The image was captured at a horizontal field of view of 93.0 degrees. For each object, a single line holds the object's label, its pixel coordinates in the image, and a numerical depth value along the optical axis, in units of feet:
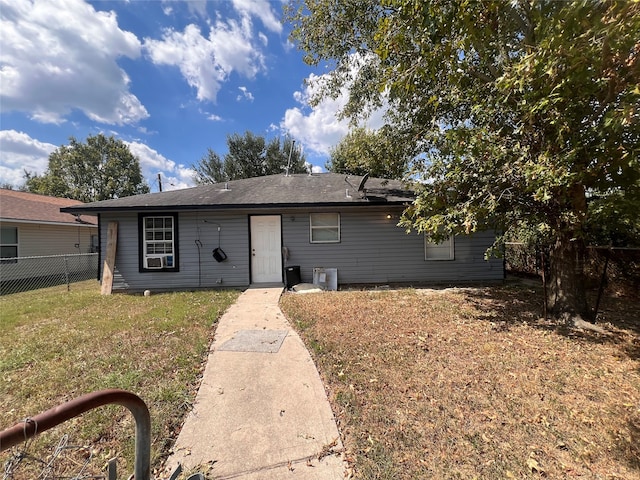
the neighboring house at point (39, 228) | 38.63
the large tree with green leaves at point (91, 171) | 103.14
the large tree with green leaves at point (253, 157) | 86.48
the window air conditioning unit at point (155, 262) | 29.66
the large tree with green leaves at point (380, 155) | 26.23
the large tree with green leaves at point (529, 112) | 10.17
